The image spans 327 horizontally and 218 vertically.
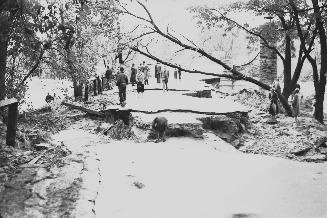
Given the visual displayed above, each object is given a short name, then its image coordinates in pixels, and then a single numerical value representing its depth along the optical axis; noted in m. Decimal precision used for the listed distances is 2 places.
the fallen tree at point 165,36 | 12.62
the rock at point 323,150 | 12.34
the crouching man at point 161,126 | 12.02
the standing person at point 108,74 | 27.52
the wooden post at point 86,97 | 23.79
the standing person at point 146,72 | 24.29
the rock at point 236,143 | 13.65
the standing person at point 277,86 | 15.47
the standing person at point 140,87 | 19.29
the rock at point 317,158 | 11.52
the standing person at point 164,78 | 19.60
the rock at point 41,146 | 10.41
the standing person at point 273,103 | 16.16
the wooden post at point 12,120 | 8.37
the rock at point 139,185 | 6.60
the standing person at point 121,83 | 16.22
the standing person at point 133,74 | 25.11
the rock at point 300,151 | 12.44
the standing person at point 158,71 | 26.48
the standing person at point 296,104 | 16.41
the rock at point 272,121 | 16.33
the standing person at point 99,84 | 25.77
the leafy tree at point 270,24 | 15.92
